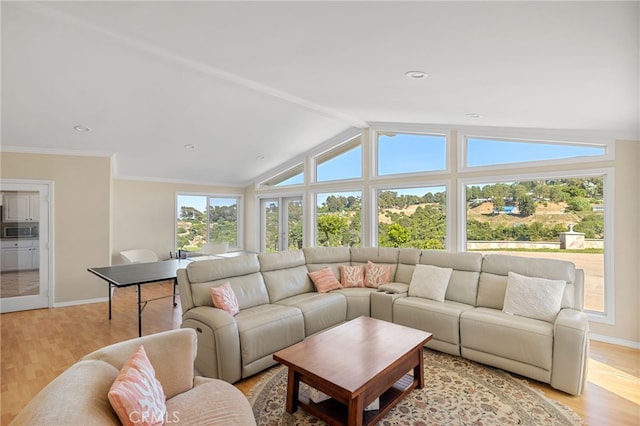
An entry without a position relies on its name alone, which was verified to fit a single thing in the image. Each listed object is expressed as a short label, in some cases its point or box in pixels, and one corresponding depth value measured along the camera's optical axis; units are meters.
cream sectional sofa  2.68
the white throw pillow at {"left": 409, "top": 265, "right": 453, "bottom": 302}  3.72
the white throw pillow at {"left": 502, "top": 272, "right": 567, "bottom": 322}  3.00
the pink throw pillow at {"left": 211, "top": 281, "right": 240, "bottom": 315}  2.99
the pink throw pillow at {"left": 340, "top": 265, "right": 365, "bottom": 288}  4.36
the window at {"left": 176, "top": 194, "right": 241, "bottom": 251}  7.33
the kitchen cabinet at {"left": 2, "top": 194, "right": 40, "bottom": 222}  4.52
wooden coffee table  2.03
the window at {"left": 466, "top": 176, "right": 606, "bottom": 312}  3.73
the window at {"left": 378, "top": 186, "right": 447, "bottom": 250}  5.00
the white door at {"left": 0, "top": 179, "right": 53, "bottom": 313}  4.54
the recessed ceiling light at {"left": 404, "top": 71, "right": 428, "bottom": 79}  2.60
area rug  2.29
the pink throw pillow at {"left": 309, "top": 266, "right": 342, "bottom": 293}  4.10
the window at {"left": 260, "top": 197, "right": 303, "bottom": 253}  7.11
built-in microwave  4.56
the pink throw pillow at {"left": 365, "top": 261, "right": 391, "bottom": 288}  4.35
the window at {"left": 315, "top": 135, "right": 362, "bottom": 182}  6.00
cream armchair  1.12
